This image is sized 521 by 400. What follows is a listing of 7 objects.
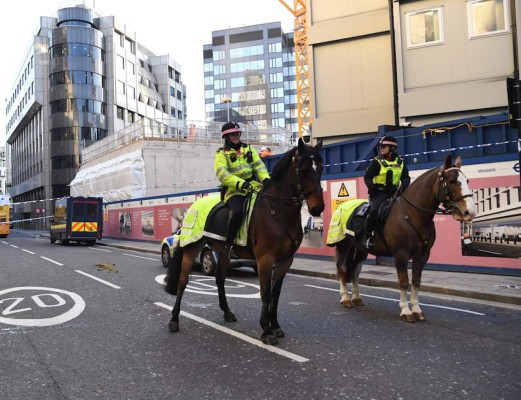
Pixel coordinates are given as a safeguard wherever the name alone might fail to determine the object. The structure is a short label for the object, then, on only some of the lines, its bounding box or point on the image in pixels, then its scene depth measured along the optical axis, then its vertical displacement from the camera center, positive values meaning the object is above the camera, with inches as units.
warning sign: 554.6 +20.8
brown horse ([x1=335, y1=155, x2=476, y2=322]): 239.1 -5.6
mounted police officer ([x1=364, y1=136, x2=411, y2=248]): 276.1 +18.6
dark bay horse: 203.8 -3.7
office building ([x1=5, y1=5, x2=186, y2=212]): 2795.3 +807.1
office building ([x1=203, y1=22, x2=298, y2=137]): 4601.4 +1398.7
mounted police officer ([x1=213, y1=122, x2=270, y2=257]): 224.8 +20.7
